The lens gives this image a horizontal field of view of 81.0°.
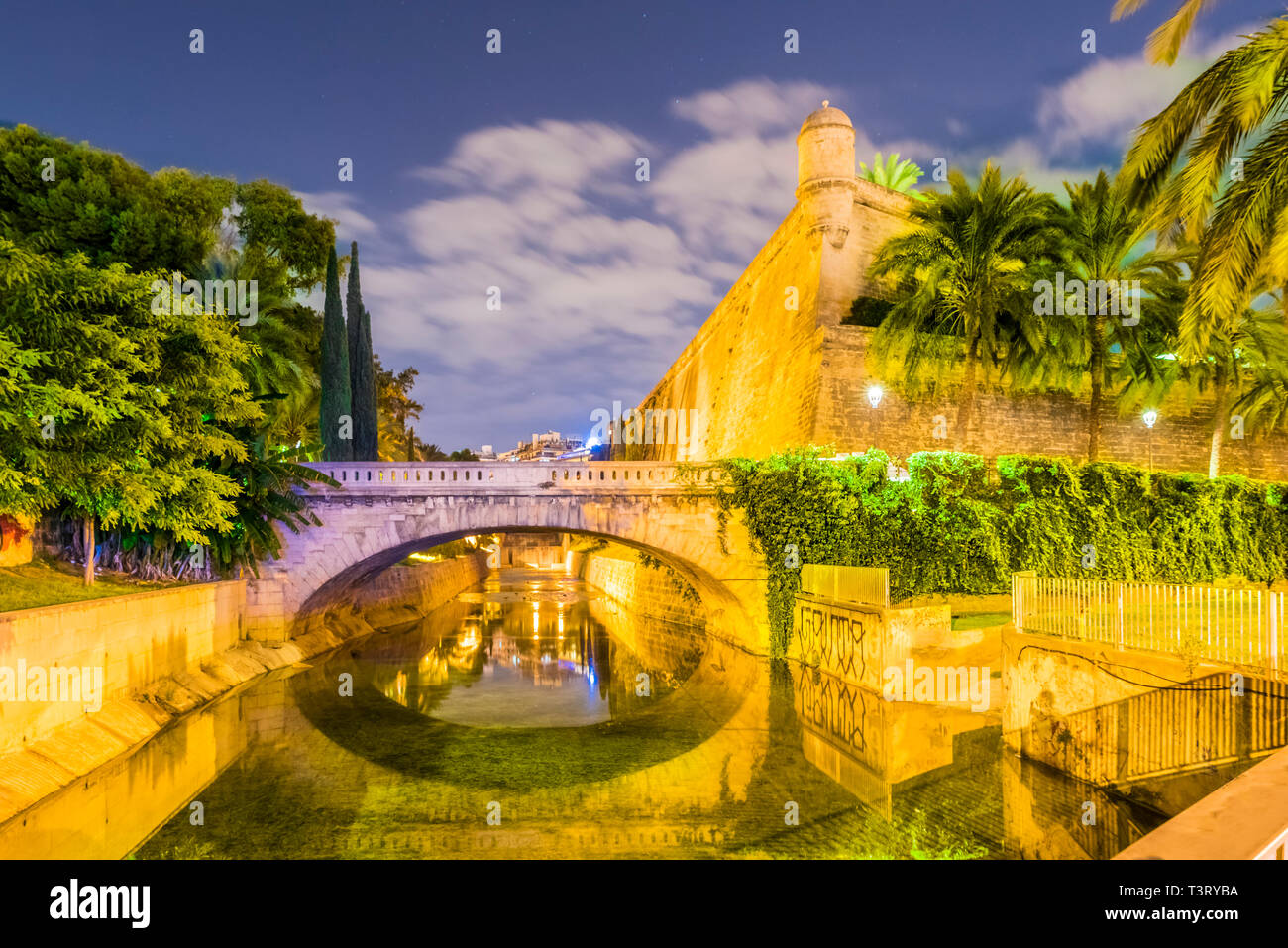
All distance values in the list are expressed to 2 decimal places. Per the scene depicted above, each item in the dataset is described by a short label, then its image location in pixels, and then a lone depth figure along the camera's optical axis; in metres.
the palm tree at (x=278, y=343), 25.22
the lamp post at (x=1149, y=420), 28.88
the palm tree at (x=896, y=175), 39.59
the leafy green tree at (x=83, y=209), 20.72
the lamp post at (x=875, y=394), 24.16
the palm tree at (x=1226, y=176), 9.28
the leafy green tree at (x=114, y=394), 10.98
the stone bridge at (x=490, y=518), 21.53
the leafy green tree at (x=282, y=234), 30.41
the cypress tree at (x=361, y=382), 30.80
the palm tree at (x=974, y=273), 21.97
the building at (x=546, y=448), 135.16
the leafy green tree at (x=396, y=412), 46.74
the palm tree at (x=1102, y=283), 23.23
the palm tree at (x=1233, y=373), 25.47
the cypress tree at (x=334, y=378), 27.72
